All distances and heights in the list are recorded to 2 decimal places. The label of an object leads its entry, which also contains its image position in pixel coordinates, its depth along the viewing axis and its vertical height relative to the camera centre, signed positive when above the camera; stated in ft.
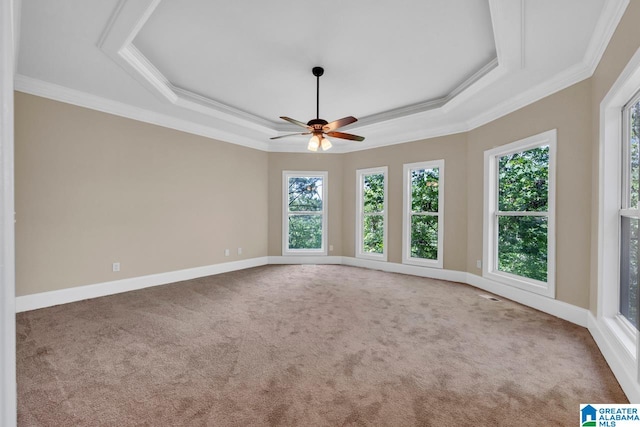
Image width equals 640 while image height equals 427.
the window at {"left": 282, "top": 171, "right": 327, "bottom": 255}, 20.58 -0.03
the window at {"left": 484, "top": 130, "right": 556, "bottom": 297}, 11.23 -0.02
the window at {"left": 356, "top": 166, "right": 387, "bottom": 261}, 18.85 -0.02
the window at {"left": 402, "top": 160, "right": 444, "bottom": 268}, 16.56 -0.05
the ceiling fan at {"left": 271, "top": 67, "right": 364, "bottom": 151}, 11.00 +3.32
